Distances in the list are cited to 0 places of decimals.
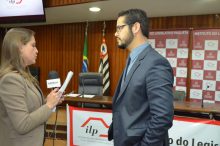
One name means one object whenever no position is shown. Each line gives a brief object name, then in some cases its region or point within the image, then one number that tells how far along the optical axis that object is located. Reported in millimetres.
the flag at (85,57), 5402
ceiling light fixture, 3945
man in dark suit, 1204
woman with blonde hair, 1262
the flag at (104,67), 5305
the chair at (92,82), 4329
